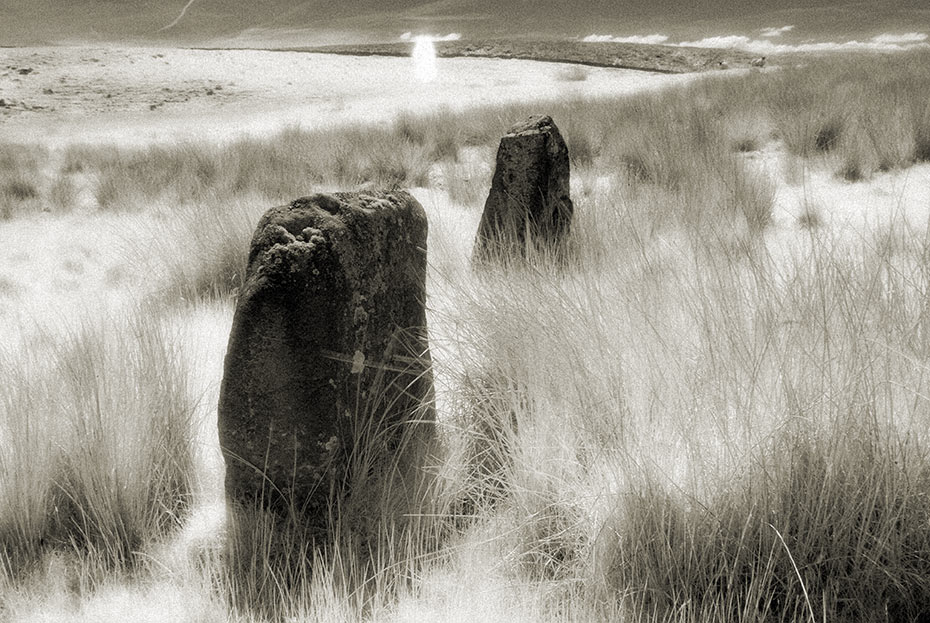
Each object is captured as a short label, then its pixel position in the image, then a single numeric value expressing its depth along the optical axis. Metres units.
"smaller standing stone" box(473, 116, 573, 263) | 3.85
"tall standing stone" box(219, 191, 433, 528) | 1.71
